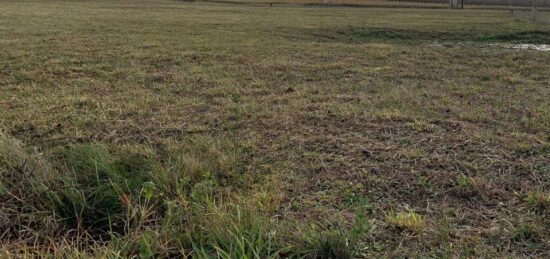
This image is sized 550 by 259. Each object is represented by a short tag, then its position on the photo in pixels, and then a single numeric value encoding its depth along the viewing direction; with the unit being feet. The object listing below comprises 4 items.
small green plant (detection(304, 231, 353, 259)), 7.23
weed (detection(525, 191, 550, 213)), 8.80
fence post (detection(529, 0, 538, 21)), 73.51
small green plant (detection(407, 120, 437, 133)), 13.66
